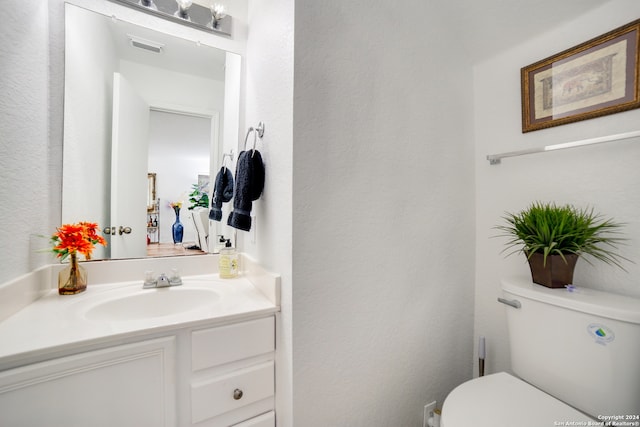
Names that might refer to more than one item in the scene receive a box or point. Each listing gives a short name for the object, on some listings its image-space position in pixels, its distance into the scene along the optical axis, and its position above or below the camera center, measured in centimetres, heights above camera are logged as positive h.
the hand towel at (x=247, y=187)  105 +12
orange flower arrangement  100 -10
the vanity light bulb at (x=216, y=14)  135 +107
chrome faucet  115 -30
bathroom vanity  66 -43
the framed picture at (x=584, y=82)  91 +54
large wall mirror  114 +42
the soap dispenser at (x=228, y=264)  130 -25
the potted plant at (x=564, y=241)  94 -9
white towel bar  85 +28
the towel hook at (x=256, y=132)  112 +38
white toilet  77 -50
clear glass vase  102 -26
